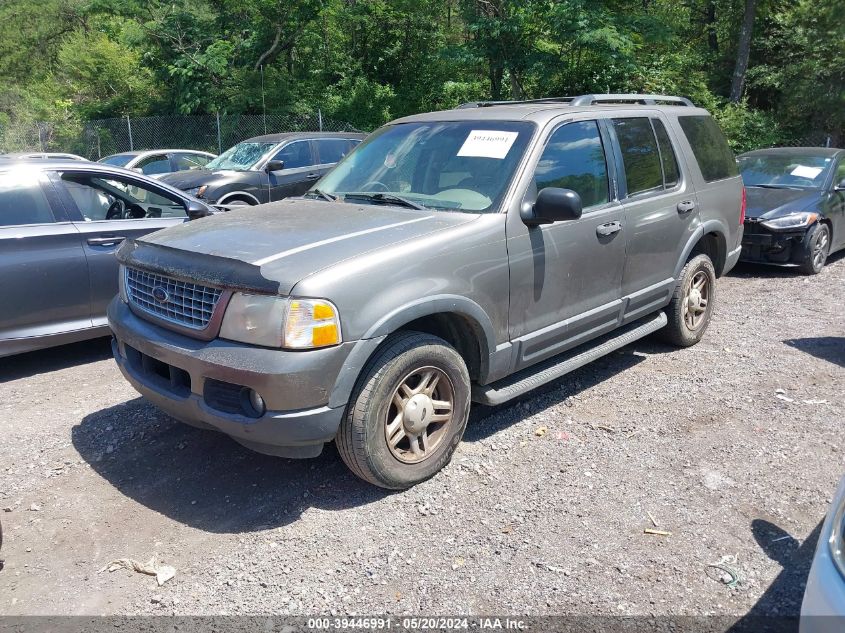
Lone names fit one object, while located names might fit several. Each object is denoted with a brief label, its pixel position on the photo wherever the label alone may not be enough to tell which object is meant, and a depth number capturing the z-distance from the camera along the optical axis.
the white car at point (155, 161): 14.14
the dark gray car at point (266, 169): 10.46
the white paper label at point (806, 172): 9.28
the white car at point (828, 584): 1.96
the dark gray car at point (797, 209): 8.47
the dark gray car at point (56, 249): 5.18
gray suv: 3.19
